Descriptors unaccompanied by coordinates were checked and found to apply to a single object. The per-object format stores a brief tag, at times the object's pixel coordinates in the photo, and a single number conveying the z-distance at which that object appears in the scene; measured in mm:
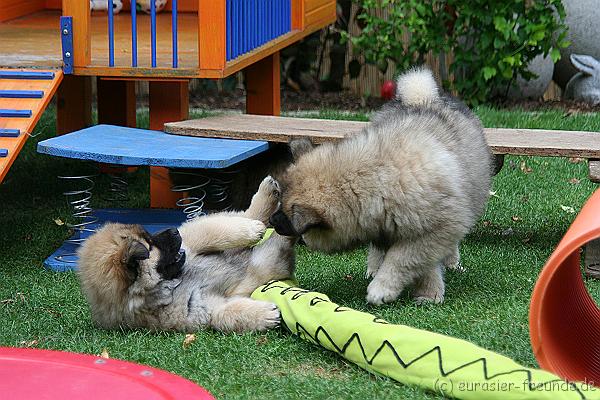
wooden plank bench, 5453
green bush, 9320
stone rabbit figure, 10453
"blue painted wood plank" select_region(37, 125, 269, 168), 5199
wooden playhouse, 6016
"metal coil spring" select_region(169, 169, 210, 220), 6023
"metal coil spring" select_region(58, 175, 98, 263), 5704
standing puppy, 4289
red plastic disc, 3246
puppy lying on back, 4090
